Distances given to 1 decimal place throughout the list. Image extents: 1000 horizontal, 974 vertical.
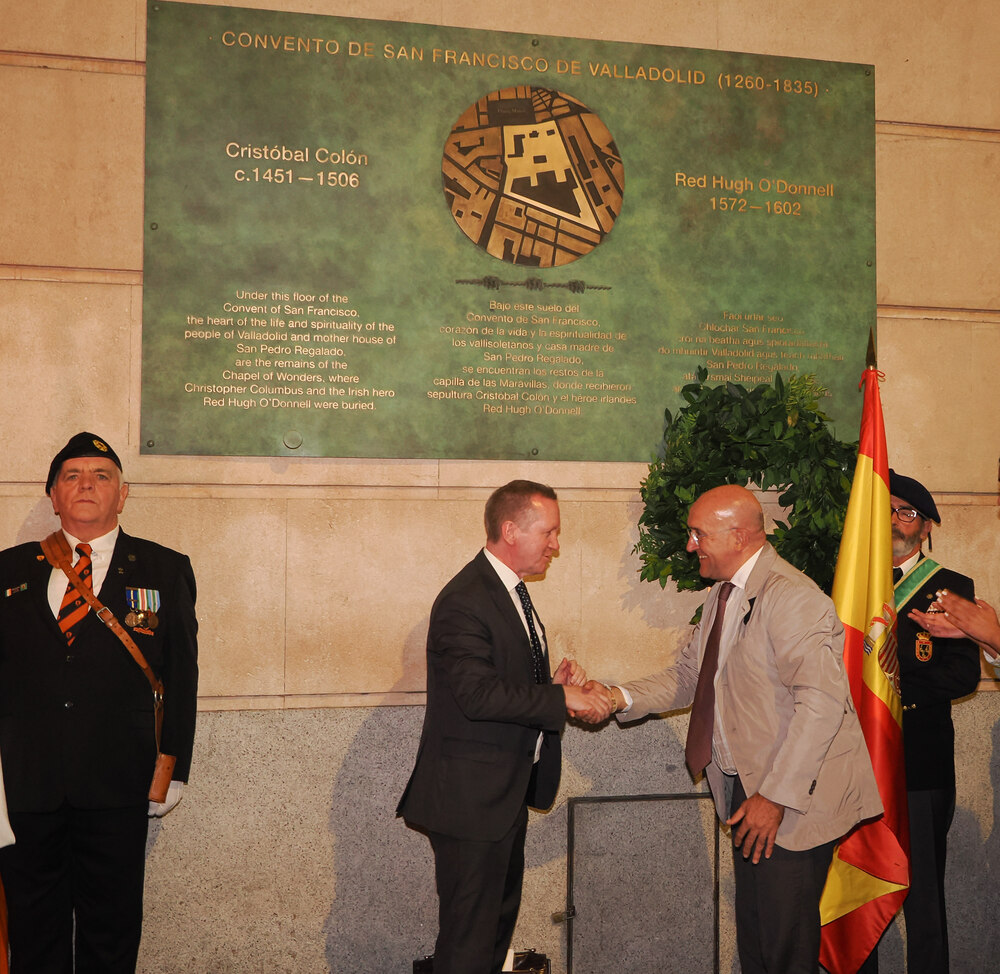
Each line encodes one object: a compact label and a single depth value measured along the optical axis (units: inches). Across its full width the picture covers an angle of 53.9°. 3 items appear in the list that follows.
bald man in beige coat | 121.1
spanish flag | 147.0
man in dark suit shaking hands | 127.5
